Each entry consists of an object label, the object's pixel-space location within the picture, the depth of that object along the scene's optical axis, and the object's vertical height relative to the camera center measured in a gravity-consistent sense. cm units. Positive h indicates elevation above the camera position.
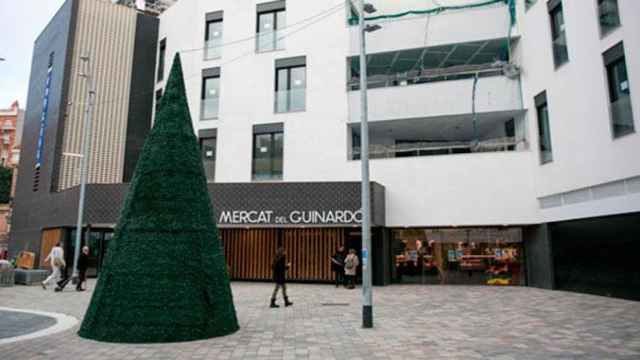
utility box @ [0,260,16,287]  1733 -88
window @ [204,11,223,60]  2250 +1100
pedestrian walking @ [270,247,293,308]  1197 -46
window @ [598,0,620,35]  1269 +689
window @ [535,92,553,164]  1664 +470
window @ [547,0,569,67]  1543 +775
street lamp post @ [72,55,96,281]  1736 +252
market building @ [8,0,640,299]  1437 +472
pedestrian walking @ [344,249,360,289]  1711 -50
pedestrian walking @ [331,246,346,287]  1767 -44
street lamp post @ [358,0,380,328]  932 +124
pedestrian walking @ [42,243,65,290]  1658 -39
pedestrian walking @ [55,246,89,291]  1573 -58
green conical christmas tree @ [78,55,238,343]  763 -13
